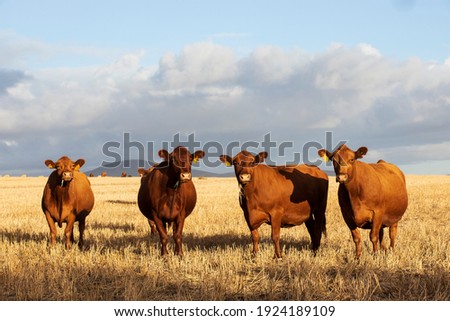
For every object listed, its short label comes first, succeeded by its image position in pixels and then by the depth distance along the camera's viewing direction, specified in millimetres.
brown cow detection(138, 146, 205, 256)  10734
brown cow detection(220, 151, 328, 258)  10422
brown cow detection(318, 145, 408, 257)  10062
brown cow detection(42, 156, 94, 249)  12164
